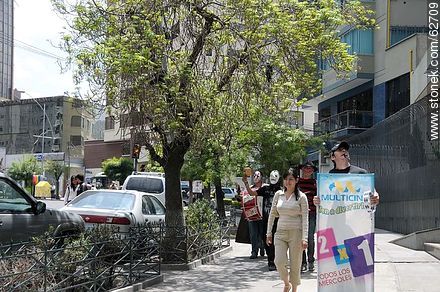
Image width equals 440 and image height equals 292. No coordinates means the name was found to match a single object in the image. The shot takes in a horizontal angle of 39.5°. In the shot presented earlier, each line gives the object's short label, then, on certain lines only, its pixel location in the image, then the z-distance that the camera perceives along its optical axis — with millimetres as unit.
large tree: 10242
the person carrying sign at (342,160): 7152
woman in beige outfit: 8312
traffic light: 17959
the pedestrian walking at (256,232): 13010
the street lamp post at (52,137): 70500
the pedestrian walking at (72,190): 20472
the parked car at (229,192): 47906
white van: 19891
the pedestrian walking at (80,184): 20312
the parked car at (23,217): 8883
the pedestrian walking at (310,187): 10820
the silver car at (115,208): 11555
